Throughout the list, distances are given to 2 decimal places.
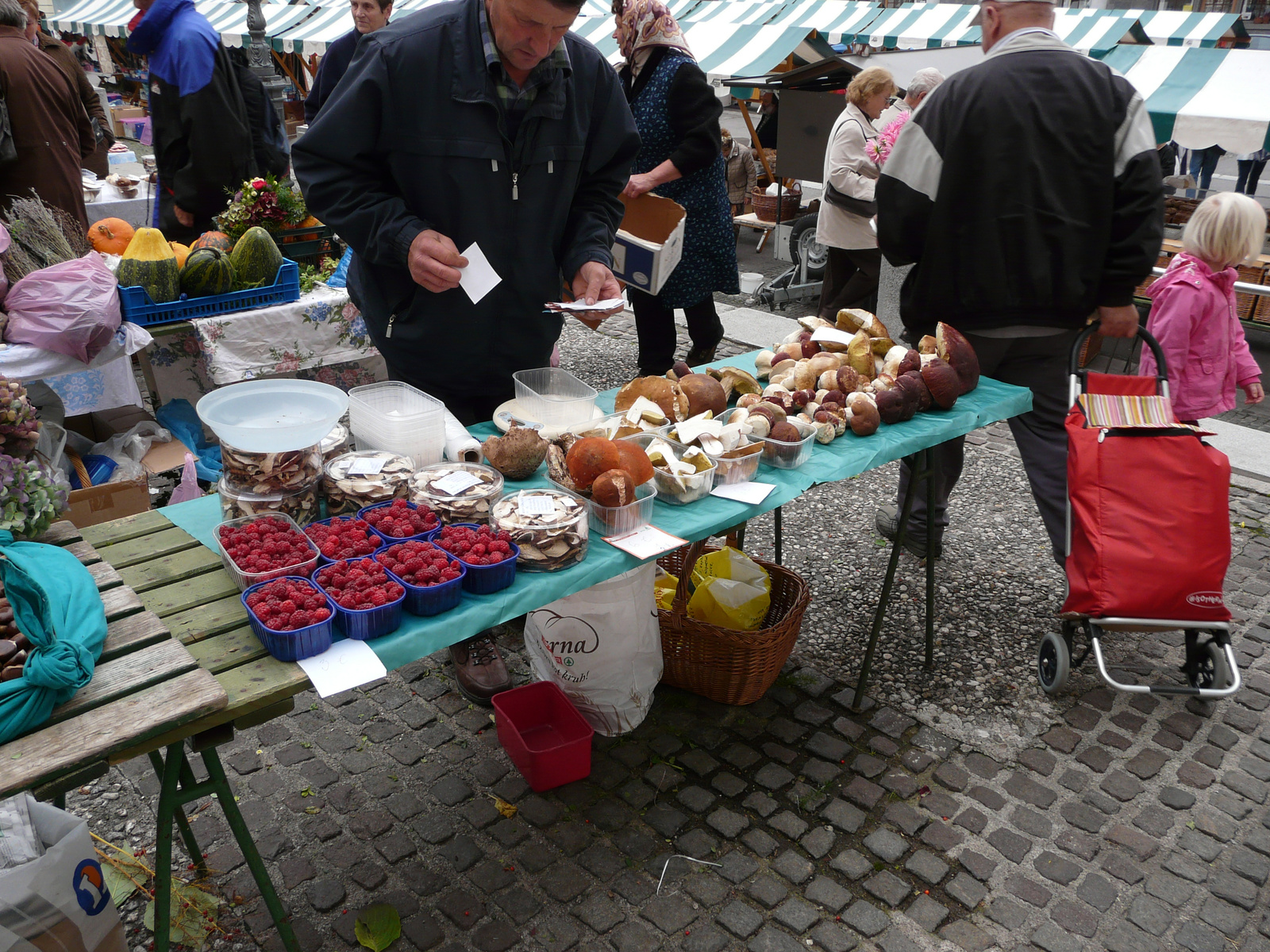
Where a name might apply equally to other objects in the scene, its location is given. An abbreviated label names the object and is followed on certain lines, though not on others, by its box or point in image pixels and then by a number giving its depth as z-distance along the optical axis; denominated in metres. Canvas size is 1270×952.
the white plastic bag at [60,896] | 1.54
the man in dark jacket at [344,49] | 4.25
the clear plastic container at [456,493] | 2.00
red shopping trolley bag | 2.79
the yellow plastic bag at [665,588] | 3.08
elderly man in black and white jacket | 2.87
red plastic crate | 2.56
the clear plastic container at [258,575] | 1.70
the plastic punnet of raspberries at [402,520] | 1.90
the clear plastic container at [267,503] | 1.92
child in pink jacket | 3.38
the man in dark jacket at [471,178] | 2.39
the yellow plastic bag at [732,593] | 2.91
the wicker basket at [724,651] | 2.81
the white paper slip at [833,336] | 3.08
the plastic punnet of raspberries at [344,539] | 1.80
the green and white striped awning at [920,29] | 12.91
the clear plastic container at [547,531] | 1.92
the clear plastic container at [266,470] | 1.89
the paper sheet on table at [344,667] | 1.56
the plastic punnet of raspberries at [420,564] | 1.75
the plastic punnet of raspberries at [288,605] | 1.60
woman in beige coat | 5.71
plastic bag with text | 2.55
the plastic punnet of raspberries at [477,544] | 1.84
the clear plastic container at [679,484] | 2.29
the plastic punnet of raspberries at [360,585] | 1.67
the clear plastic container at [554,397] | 2.49
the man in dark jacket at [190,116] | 4.35
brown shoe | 2.98
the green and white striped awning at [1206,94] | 6.55
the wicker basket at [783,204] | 9.72
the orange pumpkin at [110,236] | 4.21
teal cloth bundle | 1.36
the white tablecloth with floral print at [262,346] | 4.02
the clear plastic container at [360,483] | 2.01
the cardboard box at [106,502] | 3.43
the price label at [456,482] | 2.01
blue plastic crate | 3.87
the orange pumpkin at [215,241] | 4.11
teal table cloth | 1.75
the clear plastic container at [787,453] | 2.52
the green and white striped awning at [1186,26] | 13.84
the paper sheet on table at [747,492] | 2.33
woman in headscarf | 4.36
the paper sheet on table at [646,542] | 2.04
